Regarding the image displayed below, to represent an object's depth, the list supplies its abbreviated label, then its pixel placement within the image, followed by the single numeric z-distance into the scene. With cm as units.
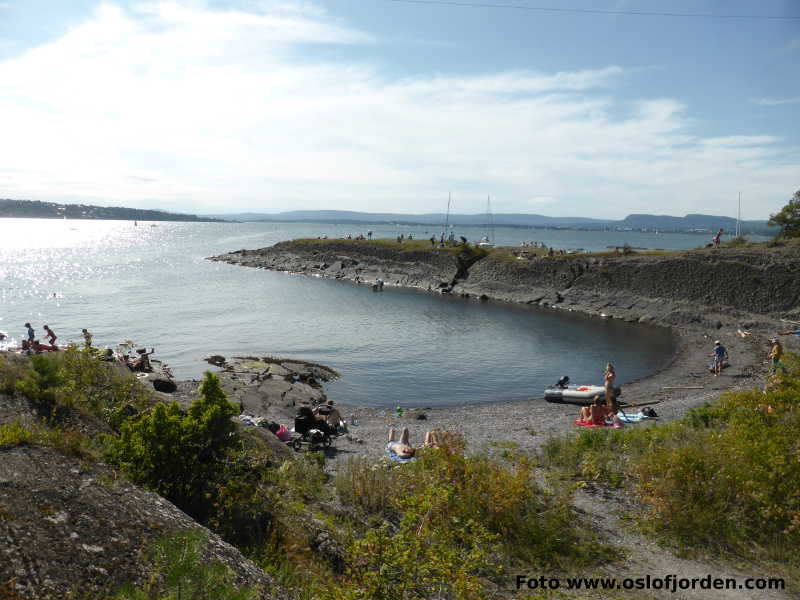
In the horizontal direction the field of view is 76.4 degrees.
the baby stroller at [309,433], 1591
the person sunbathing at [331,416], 1894
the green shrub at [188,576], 372
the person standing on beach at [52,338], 3063
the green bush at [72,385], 942
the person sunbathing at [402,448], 1520
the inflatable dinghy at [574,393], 2489
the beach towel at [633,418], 1941
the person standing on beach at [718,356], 2992
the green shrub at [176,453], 688
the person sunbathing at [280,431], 1638
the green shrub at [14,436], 624
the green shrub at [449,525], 546
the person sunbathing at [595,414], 1920
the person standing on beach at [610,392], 1967
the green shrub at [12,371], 954
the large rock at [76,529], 459
